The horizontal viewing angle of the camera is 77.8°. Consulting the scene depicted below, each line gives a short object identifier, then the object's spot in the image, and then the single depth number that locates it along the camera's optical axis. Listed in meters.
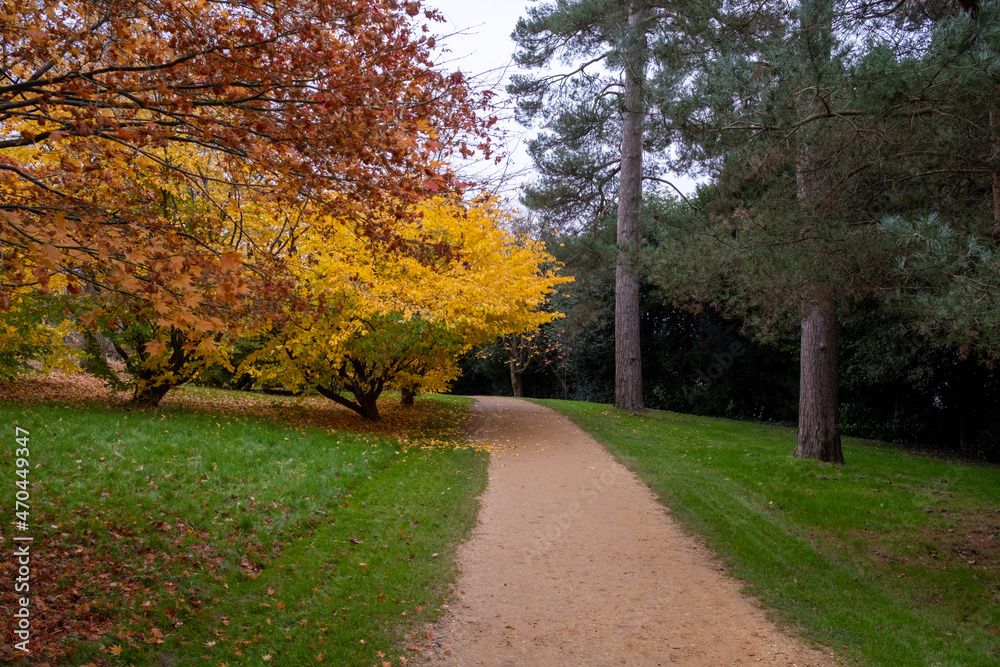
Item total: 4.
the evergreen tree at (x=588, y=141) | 14.45
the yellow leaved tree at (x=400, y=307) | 9.08
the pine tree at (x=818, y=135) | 5.14
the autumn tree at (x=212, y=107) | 3.41
